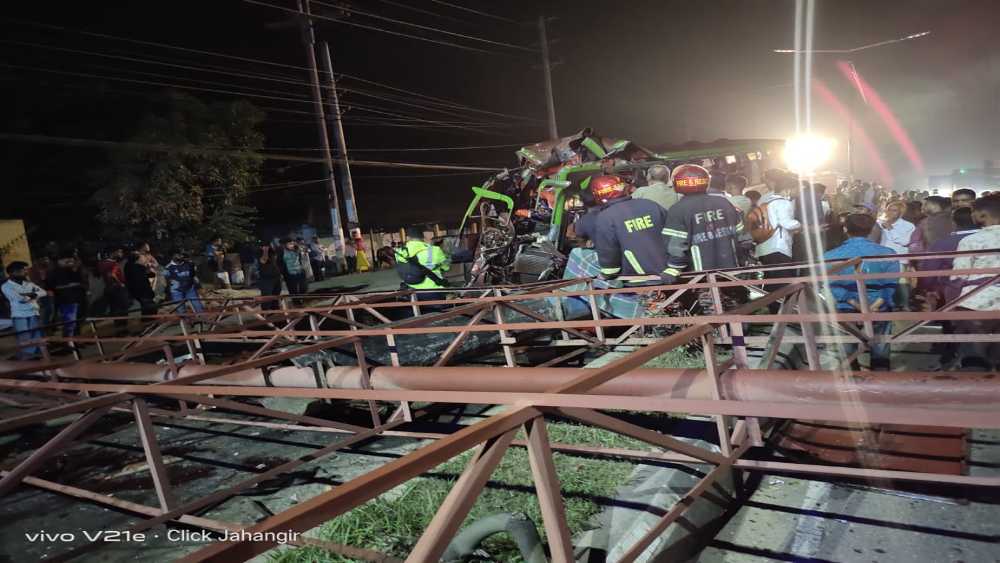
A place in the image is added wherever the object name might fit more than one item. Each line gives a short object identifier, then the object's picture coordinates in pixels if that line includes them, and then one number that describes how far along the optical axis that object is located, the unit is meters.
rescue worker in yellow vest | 7.77
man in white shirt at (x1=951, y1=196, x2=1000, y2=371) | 4.42
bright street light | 20.39
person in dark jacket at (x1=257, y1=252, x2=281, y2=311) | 11.72
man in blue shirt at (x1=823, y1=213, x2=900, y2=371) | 4.81
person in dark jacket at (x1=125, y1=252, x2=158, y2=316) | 10.96
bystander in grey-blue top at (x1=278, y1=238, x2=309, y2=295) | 12.73
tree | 15.81
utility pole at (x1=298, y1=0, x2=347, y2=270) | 19.80
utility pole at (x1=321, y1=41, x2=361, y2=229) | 20.53
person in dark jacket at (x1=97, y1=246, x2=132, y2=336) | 12.02
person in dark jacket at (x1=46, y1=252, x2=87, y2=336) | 10.10
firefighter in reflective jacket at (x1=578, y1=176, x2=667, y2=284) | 5.86
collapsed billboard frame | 1.30
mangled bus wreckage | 9.59
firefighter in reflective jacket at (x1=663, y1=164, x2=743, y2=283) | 5.58
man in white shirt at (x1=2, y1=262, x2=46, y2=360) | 9.11
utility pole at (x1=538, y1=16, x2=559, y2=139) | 24.34
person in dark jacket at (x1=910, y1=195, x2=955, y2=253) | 7.17
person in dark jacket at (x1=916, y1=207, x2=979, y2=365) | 5.16
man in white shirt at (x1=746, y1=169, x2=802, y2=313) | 7.26
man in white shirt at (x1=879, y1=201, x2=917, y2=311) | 7.39
